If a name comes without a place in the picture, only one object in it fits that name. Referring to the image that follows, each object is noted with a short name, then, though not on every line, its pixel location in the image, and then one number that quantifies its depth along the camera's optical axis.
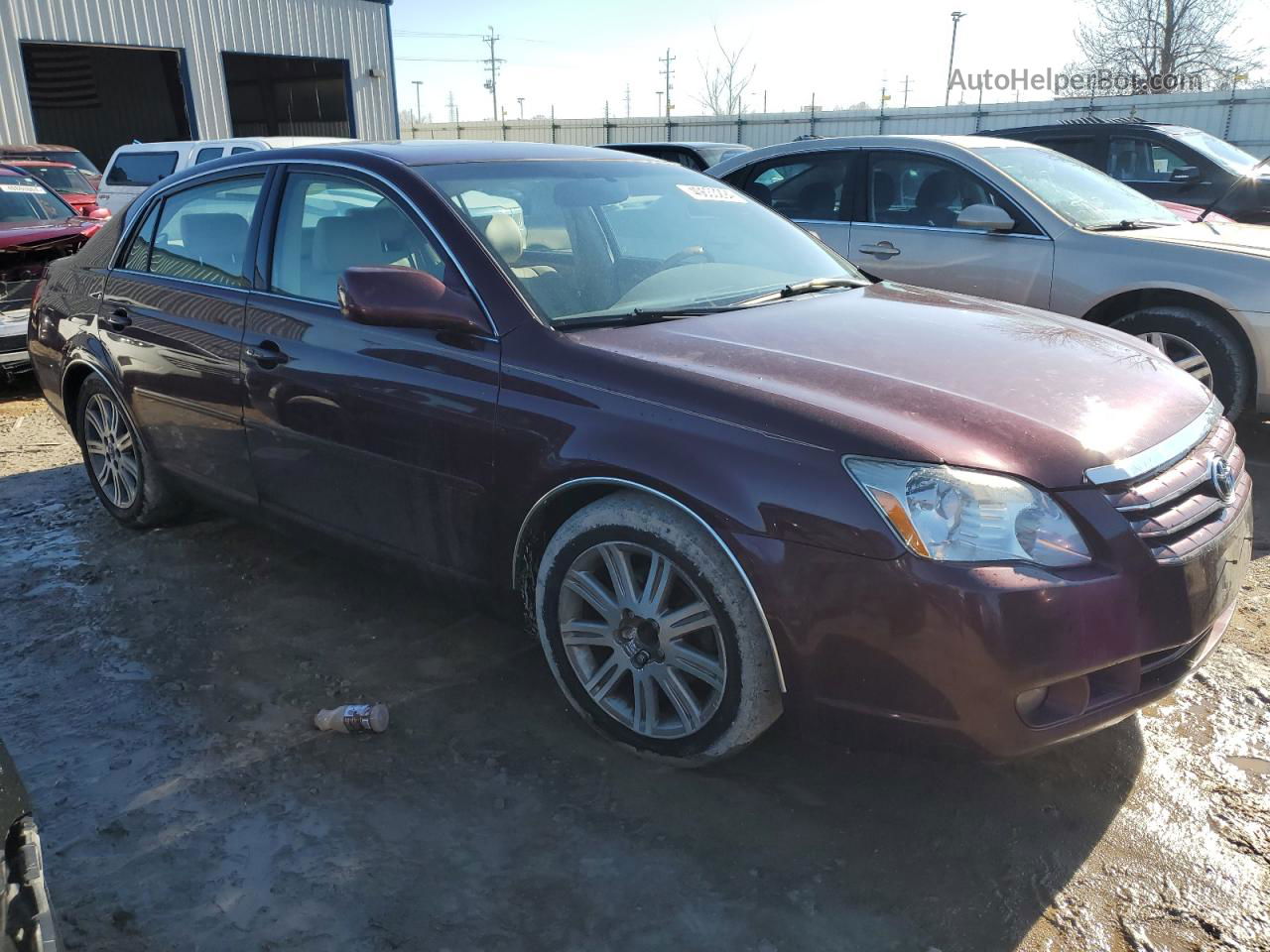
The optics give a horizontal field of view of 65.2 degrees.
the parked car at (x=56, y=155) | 14.75
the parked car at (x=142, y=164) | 11.58
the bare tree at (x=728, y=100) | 40.06
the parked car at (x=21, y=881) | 1.47
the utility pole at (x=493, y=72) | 81.06
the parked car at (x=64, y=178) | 13.61
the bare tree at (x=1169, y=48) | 29.97
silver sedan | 5.12
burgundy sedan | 2.19
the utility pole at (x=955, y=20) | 51.88
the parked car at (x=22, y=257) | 7.12
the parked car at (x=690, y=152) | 12.07
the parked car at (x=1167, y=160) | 8.92
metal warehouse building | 18.56
